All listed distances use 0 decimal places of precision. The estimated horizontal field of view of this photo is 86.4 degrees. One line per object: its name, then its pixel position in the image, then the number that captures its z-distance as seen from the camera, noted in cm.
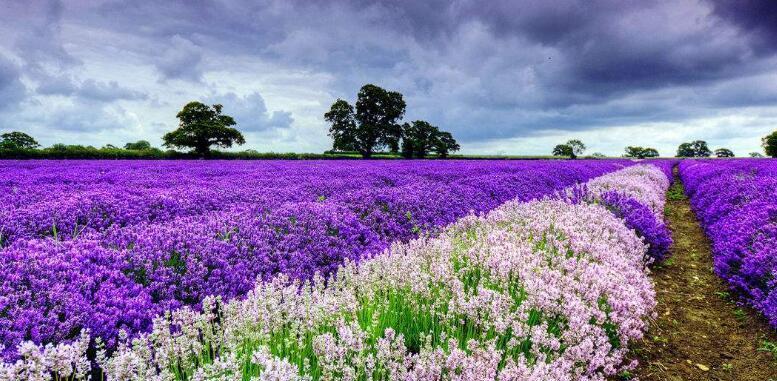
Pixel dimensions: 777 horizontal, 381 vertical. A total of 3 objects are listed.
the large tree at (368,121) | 4497
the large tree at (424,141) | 5284
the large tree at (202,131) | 4128
